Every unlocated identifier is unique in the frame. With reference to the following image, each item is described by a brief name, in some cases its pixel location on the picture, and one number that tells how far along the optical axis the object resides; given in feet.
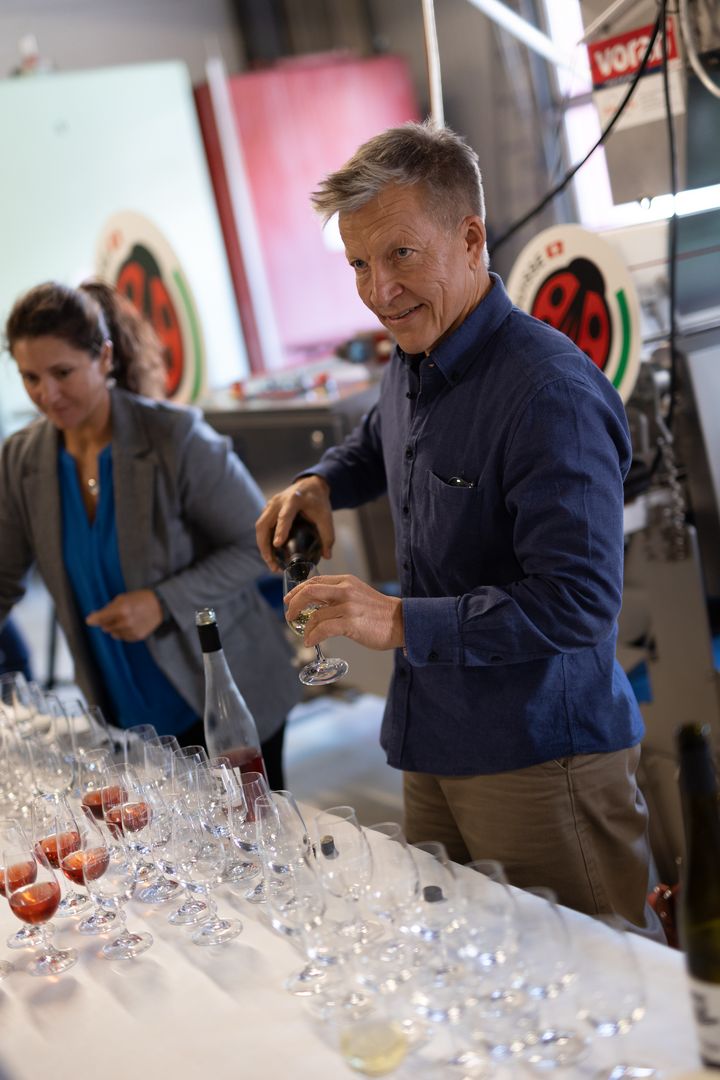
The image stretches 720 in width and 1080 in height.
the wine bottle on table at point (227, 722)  6.82
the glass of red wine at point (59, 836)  5.27
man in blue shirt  5.01
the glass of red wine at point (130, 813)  5.33
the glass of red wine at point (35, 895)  4.98
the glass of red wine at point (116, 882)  5.06
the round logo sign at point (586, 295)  8.67
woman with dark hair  8.15
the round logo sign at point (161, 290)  13.74
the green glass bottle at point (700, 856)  3.64
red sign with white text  8.66
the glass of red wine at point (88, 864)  5.13
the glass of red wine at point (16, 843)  5.16
